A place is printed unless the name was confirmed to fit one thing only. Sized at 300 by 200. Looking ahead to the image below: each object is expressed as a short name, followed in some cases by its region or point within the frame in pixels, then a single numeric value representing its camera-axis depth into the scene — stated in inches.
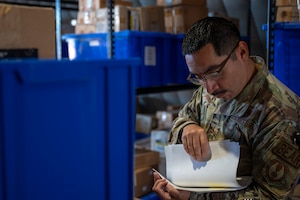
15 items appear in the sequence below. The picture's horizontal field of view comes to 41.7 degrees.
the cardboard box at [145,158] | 97.4
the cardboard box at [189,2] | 109.8
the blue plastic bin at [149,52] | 99.0
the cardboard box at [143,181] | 96.7
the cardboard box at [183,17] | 109.6
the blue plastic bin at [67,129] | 21.5
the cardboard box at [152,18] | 106.9
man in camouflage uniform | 40.3
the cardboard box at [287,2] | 75.5
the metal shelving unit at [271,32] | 76.4
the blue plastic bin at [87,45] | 102.5
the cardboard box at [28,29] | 28.1
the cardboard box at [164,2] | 113.4
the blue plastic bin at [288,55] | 73.9
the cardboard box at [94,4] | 110.1
